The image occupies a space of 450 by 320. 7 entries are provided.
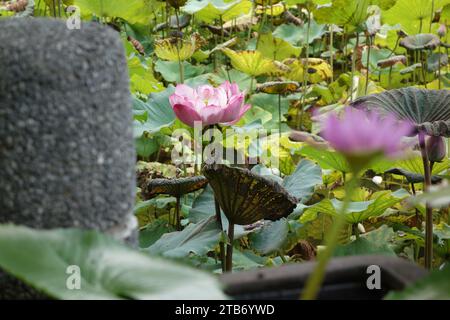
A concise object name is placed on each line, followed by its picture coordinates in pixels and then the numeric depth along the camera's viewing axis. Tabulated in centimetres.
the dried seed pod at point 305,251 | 316
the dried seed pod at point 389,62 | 490
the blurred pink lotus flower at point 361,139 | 154
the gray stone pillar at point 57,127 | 196
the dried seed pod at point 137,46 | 487
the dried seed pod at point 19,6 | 455
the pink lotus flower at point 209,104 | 305
